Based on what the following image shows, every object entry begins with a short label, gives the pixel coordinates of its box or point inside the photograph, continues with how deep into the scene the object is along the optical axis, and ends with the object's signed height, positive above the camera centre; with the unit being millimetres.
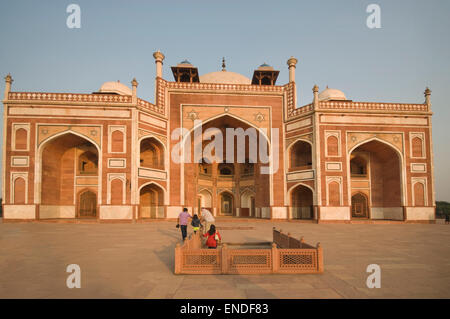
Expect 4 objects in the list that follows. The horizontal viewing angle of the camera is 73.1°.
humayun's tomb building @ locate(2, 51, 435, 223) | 18828 +2160
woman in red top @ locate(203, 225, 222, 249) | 7312 -1365
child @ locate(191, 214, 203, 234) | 9399 -1224
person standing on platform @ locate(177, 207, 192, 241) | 9617 -1193
